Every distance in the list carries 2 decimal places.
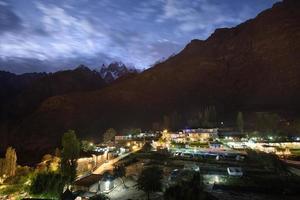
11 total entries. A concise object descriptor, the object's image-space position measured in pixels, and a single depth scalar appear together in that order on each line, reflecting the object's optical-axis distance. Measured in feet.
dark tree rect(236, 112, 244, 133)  344.49
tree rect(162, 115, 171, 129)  436.19
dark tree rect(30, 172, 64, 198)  122.72
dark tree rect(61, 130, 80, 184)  157.71
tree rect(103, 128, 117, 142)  357.61
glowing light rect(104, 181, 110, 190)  146.91
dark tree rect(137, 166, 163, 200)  125.80
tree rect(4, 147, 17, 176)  194.74
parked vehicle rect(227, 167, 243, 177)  158.31
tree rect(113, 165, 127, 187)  164.66
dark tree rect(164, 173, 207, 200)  87.92
